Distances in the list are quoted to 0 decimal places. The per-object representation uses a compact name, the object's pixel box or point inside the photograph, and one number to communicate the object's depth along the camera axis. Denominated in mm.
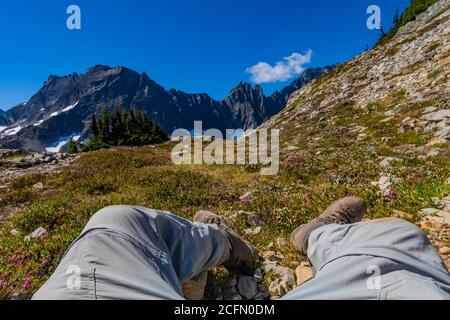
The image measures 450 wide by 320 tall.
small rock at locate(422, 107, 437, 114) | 15388
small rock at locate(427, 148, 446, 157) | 10344
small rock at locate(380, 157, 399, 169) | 9659
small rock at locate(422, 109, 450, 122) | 13961
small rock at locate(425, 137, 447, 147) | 11764
